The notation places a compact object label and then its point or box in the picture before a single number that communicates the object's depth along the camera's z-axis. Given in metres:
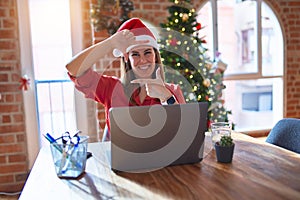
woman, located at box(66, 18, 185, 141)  1.34
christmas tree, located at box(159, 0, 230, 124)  2.87
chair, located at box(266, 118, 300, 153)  1.45
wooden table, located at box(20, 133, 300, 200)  0.87
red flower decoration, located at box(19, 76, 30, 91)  2.60
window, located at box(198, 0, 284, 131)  3.74
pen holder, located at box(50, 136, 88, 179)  1.04
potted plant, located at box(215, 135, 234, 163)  1.14
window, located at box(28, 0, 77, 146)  2.77
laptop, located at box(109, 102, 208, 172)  1.04
